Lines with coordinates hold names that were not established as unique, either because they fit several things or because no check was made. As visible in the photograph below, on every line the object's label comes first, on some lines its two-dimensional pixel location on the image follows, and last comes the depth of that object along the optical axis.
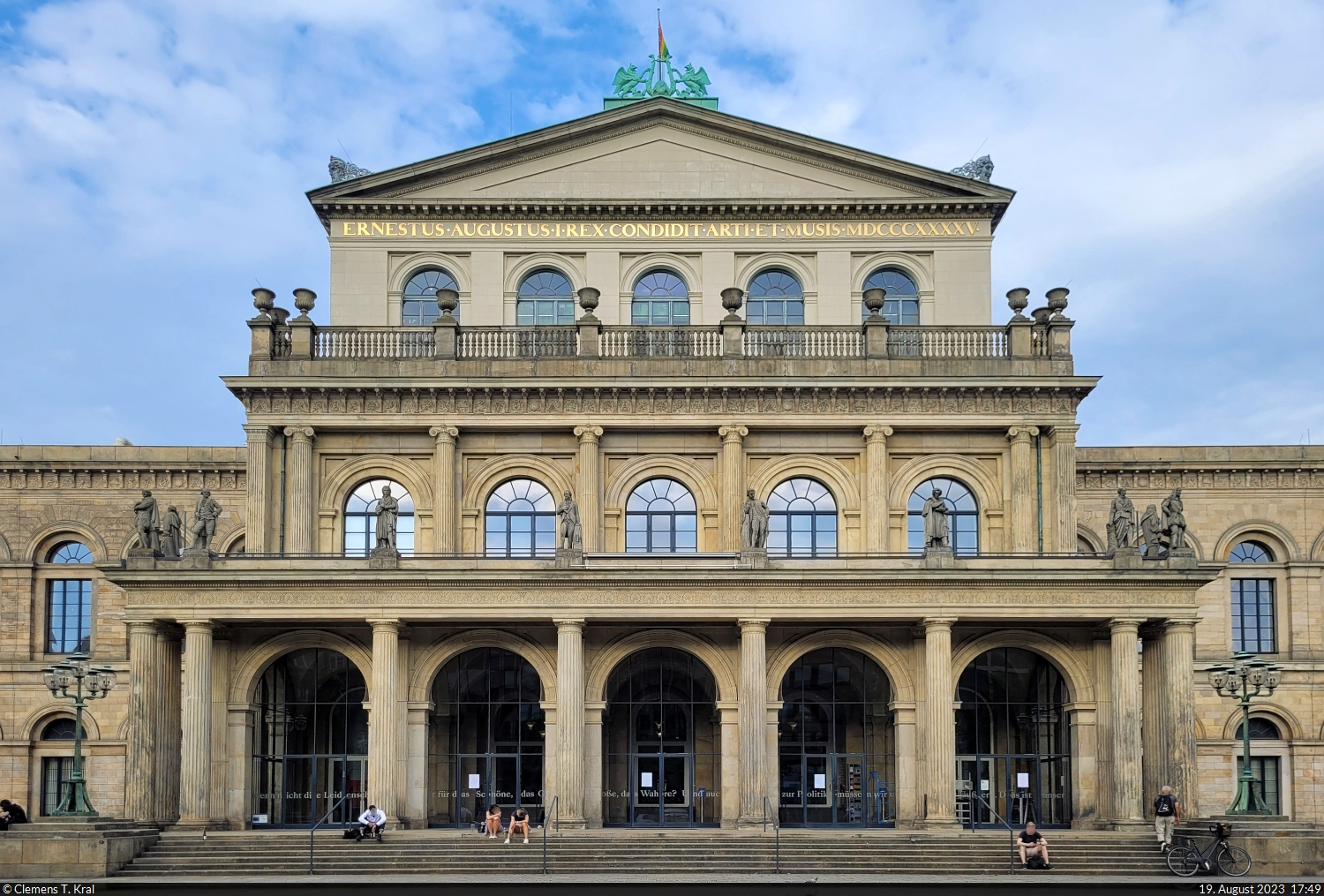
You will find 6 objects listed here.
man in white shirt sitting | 36.00
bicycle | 33.22
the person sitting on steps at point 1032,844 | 33.97
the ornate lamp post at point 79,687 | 35.19
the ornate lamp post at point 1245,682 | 35.59
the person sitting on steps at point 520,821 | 35.59
